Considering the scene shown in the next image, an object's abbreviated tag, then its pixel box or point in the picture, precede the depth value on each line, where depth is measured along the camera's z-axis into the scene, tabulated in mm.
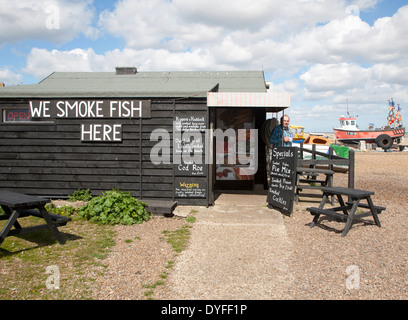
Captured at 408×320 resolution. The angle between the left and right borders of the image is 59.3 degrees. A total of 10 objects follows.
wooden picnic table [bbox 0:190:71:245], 4980
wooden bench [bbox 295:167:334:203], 8902
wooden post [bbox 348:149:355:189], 8062
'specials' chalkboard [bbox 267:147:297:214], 7898
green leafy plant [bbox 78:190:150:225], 7086
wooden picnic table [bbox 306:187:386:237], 6439
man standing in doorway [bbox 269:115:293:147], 9433
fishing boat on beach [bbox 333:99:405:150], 41475
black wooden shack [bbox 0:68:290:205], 8719
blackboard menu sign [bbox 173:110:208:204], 8688
